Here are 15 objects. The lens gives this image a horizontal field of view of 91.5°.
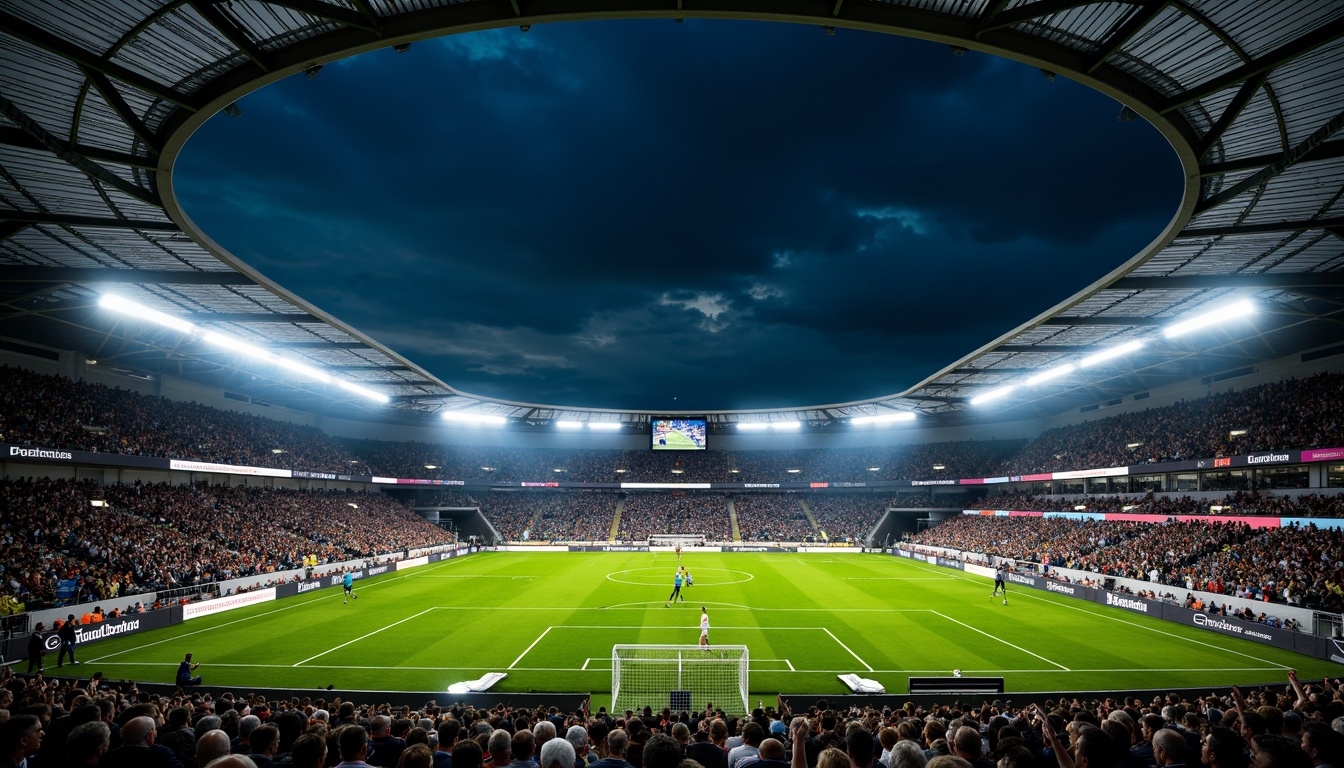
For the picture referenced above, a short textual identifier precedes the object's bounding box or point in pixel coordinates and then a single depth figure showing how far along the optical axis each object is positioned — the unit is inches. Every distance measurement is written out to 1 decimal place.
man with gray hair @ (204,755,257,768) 143.4
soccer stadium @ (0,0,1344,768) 510.0
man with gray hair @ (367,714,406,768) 304.8
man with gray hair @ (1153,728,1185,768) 213.8
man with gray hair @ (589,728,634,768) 267.0
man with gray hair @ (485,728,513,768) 231.0
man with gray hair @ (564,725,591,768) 322.0
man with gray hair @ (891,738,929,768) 160.4
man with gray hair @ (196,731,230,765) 209.5
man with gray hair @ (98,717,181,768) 183.2
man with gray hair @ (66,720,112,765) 205.4
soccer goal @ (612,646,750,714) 700.7
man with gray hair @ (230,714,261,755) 353.0
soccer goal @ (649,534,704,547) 2780.5
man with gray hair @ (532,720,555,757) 311.0
